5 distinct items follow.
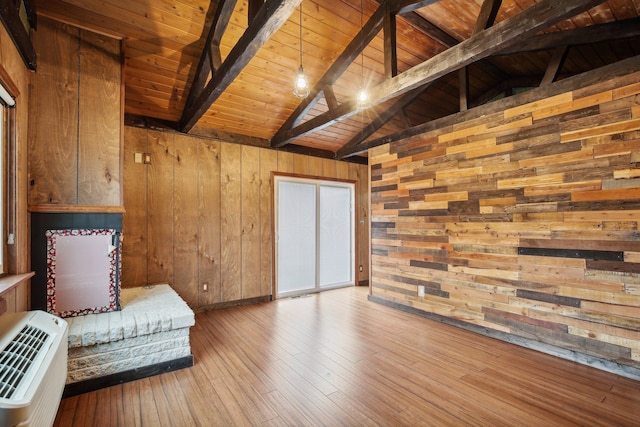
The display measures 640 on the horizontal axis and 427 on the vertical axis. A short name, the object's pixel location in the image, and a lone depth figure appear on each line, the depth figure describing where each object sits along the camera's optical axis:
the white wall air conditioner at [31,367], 1.06
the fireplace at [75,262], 2.47
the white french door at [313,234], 5.05
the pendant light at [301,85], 2.71
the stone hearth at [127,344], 2.27
